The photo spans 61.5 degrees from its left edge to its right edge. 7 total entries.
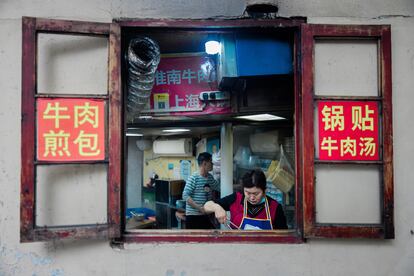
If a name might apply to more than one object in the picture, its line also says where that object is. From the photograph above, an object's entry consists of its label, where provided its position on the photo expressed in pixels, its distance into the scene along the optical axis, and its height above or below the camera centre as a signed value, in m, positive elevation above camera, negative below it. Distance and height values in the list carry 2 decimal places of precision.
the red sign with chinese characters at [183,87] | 4.68 +0.85
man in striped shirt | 5.50 -0.70
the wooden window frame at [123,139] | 2.68 +0.08
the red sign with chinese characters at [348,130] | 2.87 +0.16
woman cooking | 3.82 -0.69
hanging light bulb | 3.78 +1.14
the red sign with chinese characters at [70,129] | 2.74 +0.16
